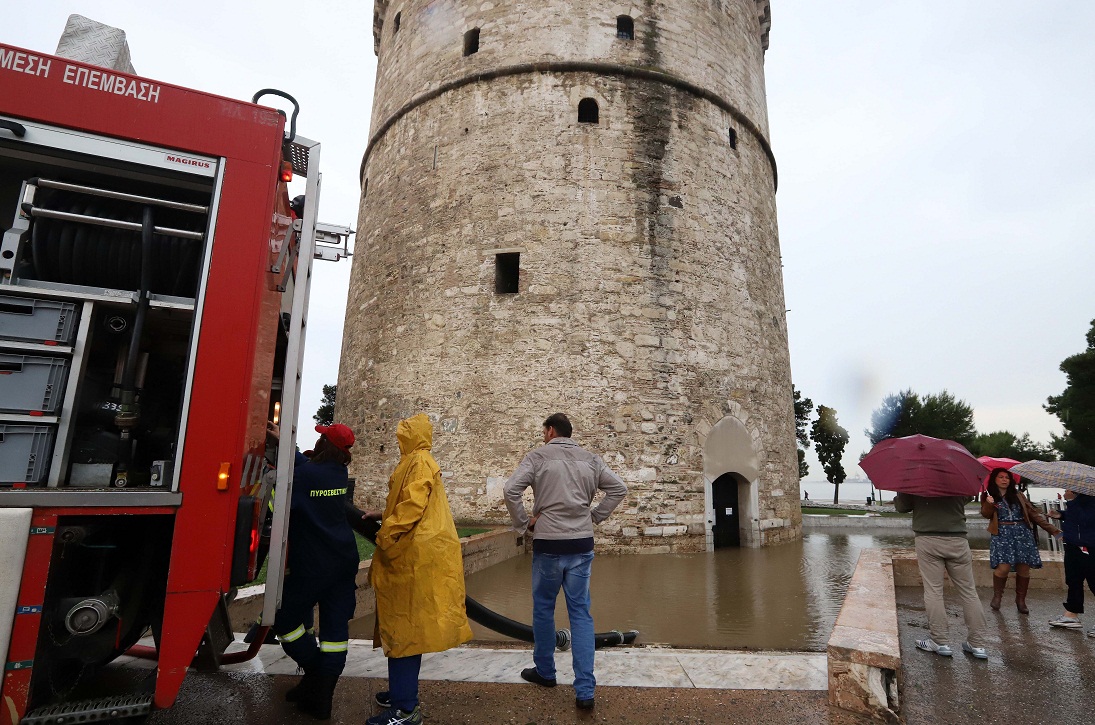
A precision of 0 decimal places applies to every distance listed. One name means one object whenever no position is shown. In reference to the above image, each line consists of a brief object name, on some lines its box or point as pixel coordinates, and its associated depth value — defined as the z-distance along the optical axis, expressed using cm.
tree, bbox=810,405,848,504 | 2933
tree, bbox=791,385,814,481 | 3166
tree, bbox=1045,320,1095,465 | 2852
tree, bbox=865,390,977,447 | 3616
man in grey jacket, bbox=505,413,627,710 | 336
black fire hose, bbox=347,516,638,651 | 401
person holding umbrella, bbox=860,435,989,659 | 421
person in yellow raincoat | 280
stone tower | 994
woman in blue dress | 555
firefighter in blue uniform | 299
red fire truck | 250
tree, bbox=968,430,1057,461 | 3800
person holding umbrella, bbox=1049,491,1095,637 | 502
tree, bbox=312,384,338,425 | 3081
